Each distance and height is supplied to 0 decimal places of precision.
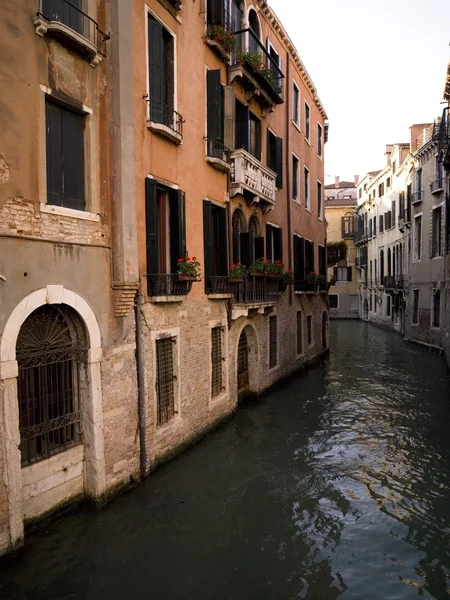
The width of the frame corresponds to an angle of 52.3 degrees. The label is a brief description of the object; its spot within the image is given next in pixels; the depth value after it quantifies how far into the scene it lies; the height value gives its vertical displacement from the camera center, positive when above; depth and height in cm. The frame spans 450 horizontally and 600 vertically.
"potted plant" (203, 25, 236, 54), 1030 +570
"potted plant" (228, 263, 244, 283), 1122 +25
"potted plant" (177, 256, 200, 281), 877 +31
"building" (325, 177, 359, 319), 4700 +266
